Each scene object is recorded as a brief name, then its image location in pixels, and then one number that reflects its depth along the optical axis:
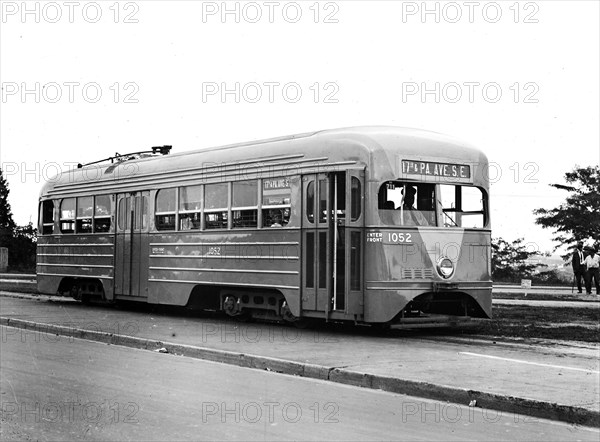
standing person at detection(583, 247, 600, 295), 31.00
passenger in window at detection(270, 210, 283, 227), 15.66
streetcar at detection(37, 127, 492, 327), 14.34
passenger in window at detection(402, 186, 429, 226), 14.53
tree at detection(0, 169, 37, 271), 60.34
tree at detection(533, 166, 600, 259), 48.66
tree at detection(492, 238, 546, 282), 52.50
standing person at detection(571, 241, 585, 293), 31.65
